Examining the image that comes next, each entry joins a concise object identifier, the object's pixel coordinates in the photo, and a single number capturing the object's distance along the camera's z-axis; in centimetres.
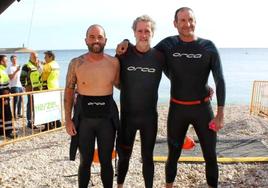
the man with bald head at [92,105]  396
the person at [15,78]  1050
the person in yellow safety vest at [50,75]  897
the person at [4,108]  817
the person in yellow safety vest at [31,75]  911
